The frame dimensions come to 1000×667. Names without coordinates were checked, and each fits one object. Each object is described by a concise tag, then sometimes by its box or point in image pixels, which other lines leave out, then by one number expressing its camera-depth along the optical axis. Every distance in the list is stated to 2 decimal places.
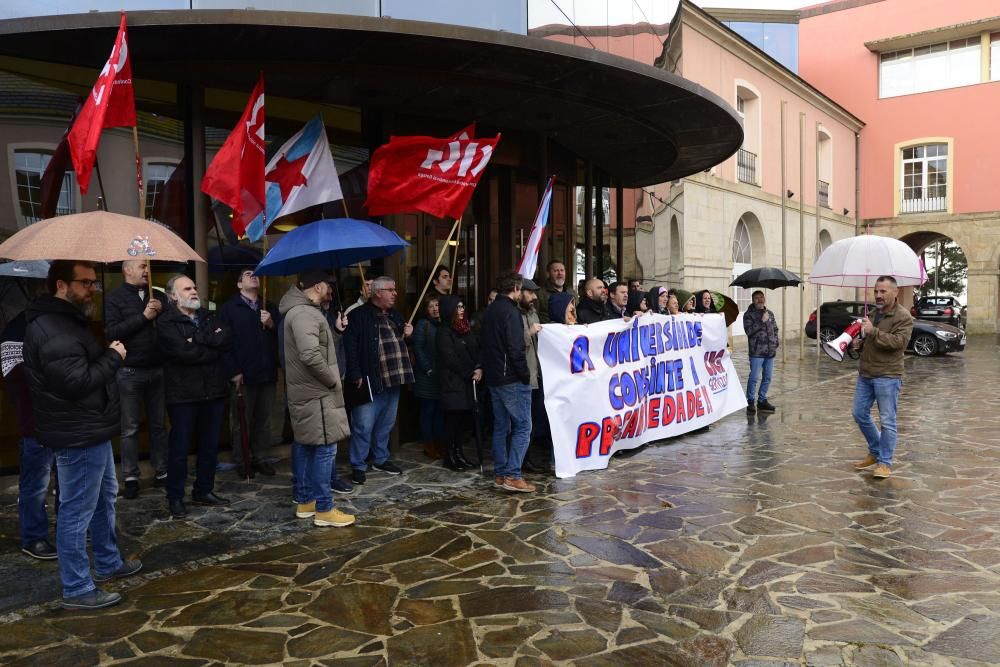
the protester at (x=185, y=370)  6.12
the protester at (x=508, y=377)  6.77
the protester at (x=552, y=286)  8.24
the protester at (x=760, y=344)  11.16
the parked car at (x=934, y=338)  20.80
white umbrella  7.88
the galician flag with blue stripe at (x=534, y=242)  8.24
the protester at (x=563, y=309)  8.09
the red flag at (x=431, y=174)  7.62
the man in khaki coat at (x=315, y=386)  5.72
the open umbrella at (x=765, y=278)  14.10
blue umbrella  6.21
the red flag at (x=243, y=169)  6.56
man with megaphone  7.30
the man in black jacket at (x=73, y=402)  4.33
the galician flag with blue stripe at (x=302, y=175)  7.36
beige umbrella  4.31
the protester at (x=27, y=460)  5.32
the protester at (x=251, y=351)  7.07
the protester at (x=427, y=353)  8.16
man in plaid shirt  7.29
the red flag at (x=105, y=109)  5.58
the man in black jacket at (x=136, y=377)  6.18
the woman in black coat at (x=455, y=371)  7.76
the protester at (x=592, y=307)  8.59
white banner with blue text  7.61
